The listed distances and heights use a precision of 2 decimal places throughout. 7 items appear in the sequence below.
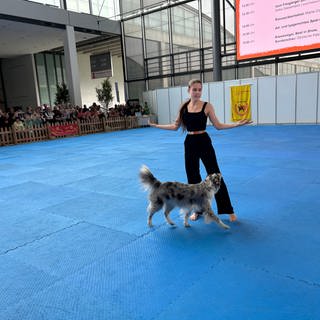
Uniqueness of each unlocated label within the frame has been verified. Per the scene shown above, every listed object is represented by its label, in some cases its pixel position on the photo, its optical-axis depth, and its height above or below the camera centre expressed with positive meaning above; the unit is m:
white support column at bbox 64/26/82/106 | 20.45 +2.60
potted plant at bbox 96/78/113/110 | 26.62 +0.81
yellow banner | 17.88 -0.40
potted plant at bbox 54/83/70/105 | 25.62 +0.92
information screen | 14.13 +3.21
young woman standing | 4.03 -0.49
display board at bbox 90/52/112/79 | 22.61 +2.90
